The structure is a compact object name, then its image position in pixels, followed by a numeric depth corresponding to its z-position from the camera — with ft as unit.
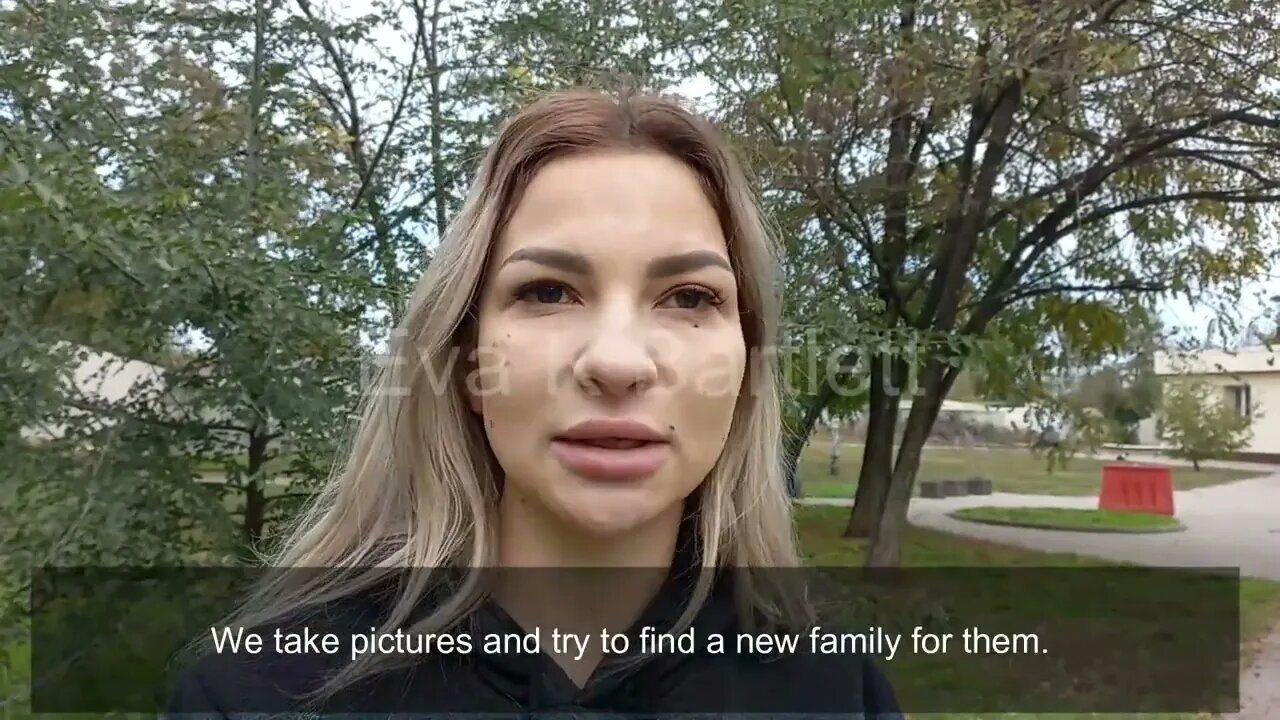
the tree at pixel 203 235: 6.03
